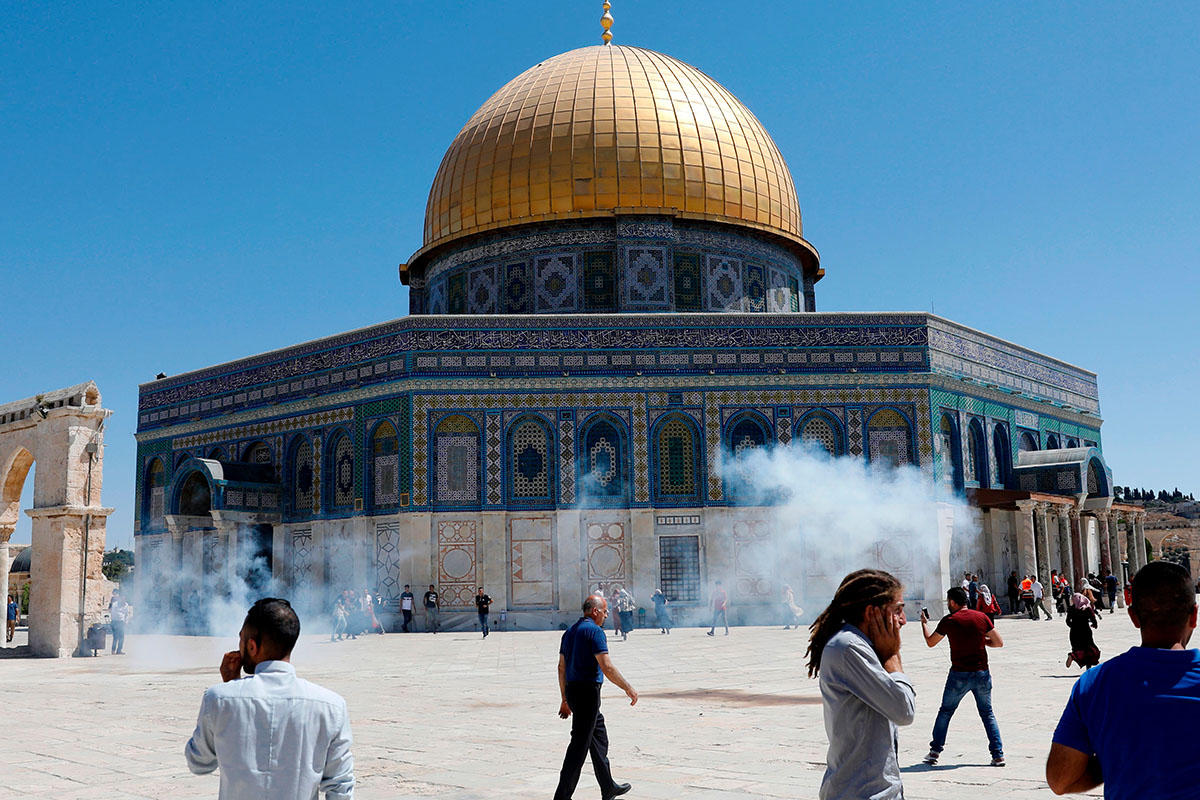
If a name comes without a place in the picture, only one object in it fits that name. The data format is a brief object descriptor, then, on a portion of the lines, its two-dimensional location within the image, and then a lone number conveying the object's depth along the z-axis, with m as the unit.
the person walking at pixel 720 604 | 26.76
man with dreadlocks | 4.29
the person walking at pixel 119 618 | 25.50
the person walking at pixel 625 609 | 26.44
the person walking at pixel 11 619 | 29.59
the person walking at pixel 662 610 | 28.16
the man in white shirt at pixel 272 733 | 3.88
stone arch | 23.52
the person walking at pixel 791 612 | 28.22
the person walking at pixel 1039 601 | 29.14
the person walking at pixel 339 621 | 27.94
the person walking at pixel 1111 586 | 30.97
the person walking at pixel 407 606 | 28.36
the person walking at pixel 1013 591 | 30.52
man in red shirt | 9.00
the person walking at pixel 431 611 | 28.61
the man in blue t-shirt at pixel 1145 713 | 3.31
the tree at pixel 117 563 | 80.89
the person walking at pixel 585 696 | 7.53
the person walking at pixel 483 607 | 27.16
